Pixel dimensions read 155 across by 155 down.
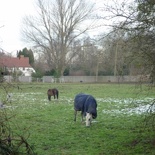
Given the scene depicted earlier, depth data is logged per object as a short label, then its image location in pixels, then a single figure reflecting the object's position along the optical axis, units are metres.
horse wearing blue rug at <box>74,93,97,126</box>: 13.25
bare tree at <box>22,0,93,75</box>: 62.69
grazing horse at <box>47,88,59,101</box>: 24.10
